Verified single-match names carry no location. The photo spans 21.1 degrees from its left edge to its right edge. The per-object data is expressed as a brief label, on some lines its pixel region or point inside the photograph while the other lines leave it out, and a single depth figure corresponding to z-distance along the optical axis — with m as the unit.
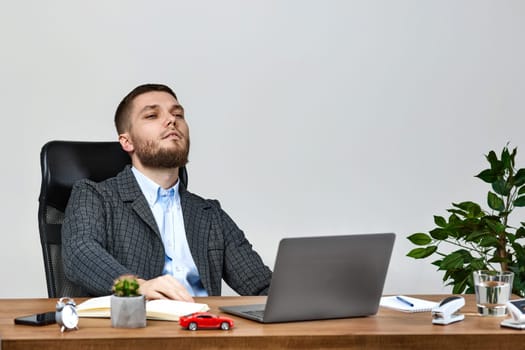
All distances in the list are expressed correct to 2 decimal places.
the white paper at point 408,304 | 3.29
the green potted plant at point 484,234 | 4.48
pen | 3.32
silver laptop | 3.00
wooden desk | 2.86
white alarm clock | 2.93
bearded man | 3.89
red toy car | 2.97
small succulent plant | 2.96
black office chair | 3.91
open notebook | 3.07
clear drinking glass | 3.20
